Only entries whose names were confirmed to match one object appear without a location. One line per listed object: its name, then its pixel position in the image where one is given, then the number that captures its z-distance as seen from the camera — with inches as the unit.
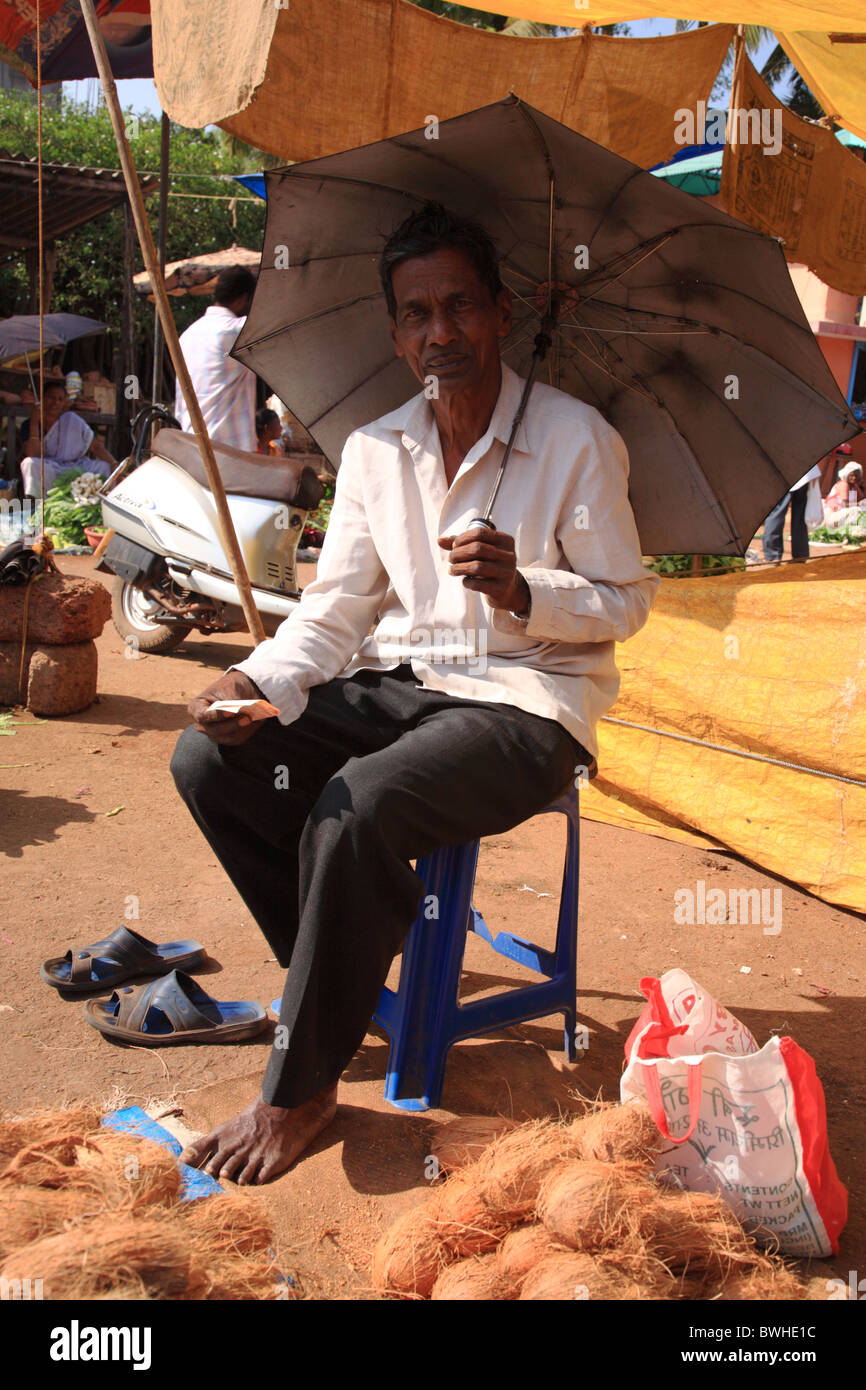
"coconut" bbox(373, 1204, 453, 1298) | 66.8
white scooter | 231.1
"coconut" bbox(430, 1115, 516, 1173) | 81.1
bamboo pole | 88.0
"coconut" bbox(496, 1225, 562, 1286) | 64.4
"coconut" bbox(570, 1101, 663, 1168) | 72.7
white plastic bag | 74.0
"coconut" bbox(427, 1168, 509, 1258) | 68.2
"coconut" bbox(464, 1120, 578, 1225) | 69.3
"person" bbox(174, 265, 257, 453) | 254.7
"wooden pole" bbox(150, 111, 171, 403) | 176.5
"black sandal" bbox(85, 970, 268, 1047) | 99.6
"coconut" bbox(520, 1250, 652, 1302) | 60.9
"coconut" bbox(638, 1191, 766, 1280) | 66.3
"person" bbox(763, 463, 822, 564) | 371.9
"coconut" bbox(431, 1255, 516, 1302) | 63.6
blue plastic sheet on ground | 77.2
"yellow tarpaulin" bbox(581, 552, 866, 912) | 148.2
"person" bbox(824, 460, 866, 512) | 595.2
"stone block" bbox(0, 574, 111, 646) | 202.4
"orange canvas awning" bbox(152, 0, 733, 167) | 146.5
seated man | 81.6
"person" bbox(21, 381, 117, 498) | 476.1
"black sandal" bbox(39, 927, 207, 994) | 107.3
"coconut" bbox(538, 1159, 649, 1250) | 64.6
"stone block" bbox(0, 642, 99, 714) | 206.1
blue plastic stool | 91.2
